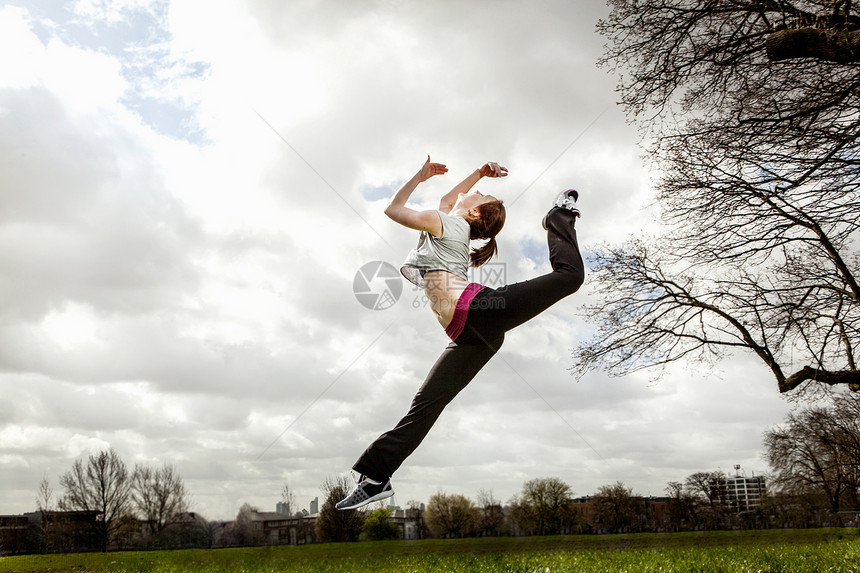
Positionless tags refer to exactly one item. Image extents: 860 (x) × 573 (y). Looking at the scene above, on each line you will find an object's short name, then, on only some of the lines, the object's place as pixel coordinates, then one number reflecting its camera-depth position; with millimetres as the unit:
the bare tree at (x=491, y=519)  29648
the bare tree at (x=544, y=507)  38625
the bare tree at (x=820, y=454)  29062
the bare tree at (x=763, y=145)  7258
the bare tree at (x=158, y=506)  29133
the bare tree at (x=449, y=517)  27938
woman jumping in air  3283
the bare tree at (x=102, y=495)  37438
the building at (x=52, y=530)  35250
